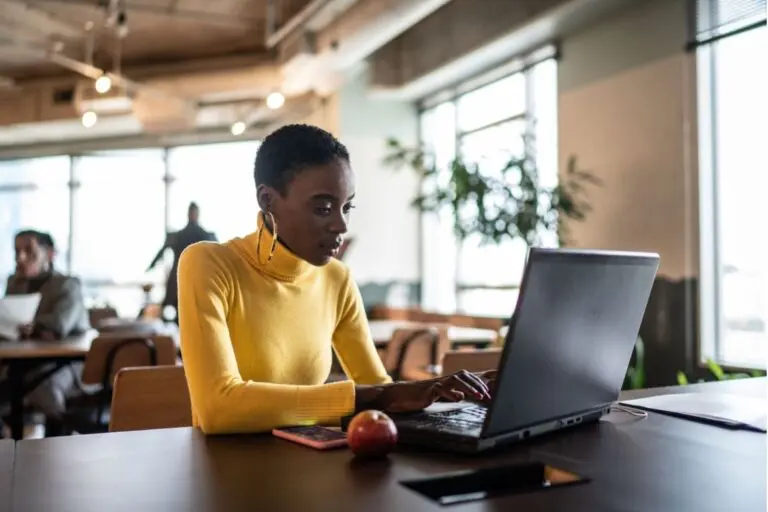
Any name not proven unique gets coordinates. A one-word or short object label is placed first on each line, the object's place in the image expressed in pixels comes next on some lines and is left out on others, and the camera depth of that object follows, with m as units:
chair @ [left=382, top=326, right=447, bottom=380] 4.30
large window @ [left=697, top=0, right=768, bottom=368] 4.66
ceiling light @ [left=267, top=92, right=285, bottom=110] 6.35
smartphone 1.25
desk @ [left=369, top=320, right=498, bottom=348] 4.46
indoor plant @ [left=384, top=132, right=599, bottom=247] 5.49
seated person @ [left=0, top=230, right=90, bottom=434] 4.07
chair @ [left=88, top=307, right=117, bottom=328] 6.53
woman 1.40
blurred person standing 6.17
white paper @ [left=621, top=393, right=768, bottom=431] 1.49
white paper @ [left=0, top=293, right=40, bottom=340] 4.13
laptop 1.11
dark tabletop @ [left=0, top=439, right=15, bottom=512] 0.96
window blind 4.54
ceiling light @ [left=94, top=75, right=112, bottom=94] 5.98
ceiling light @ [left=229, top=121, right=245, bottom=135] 8.06
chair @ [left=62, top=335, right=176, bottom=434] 3.66
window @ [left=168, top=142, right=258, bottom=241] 9.85
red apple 1.17
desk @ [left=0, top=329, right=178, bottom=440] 3.68
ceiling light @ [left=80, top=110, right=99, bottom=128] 8.02
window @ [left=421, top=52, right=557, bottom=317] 6.47
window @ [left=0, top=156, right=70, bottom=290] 10.42
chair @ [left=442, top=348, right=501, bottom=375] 2.86
